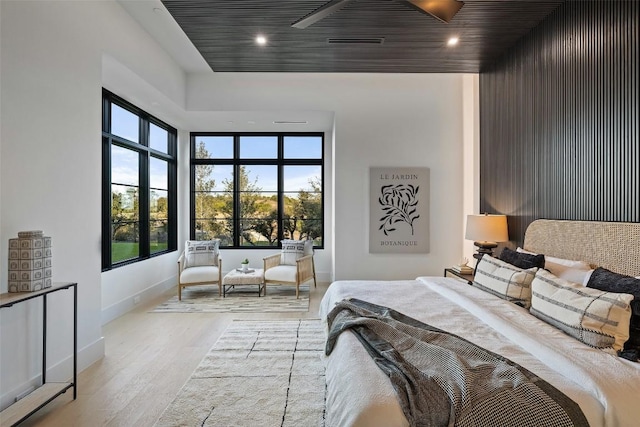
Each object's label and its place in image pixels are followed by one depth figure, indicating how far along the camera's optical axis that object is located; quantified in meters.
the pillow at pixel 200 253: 5.59
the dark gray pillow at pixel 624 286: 1.84
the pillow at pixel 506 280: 2.63
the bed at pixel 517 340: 1.42
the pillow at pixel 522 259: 2.88
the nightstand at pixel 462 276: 3.86
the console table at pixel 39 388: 2.03
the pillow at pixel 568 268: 2.52
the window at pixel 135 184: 4.45
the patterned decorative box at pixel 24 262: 2.24
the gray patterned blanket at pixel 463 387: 1.36
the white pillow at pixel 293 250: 5.85
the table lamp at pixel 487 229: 3.79
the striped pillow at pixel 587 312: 1.83
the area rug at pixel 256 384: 2.23
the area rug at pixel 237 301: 4.73
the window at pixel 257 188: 6.82
